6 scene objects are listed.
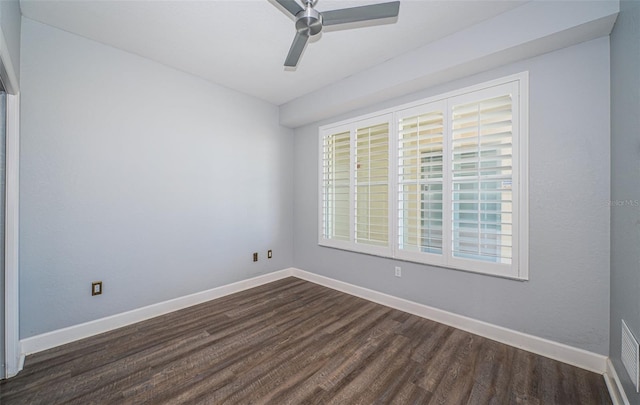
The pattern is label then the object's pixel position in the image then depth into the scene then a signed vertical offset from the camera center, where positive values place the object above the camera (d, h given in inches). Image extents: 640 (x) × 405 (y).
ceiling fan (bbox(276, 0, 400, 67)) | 59.2 +44.8
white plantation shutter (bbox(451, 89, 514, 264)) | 85.4 +7.9
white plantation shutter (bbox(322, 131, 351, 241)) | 136.5 +9.3
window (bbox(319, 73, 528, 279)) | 84.7 +8.4
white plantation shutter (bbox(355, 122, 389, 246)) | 119.2 +8.2
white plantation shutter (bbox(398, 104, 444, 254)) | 101.1 +8.4
